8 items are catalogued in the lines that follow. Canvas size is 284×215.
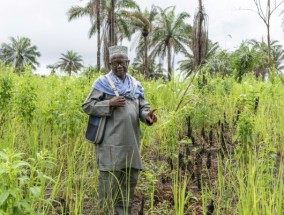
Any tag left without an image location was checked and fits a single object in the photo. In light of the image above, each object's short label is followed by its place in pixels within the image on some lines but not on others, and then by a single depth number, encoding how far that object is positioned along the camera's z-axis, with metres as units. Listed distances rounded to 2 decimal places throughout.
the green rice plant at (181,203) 2.18
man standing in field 2.75
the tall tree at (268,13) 13.58
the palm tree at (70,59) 53.47
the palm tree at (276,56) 40.95
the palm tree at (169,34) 35.41
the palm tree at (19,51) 46.77
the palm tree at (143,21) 27.58
